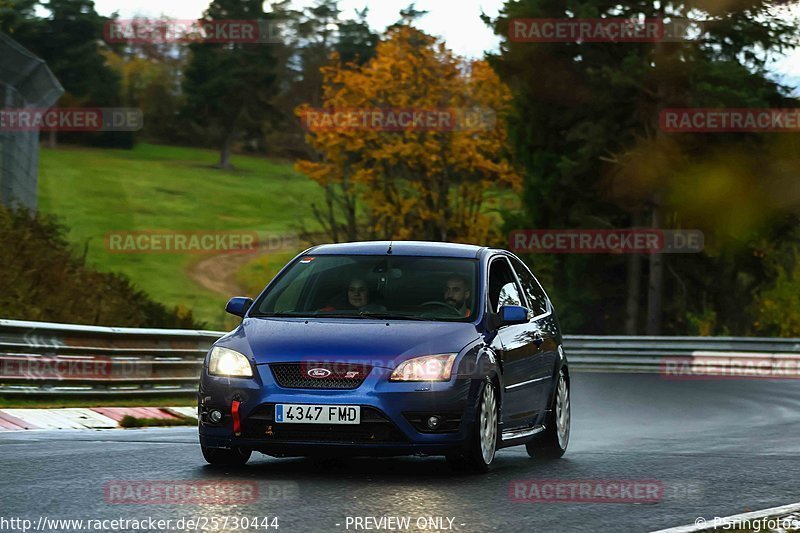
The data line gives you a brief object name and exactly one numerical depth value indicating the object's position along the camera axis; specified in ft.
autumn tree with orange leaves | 161.79
